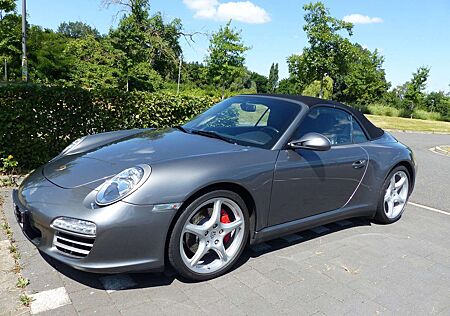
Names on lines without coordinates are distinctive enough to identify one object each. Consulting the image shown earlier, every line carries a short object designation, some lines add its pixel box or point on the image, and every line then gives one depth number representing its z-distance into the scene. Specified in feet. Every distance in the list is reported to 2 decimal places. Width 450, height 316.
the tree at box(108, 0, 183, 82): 72.33
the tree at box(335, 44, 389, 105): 135.50
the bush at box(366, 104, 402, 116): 111.84
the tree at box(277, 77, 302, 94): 212.27
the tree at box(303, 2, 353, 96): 86.99
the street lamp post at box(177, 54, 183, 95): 75.75
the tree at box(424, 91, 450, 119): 146.72
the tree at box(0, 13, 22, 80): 50.25
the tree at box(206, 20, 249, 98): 95.04
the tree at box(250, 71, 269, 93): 300.14
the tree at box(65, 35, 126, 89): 82.49
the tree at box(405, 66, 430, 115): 116.47
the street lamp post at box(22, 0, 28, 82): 44.93
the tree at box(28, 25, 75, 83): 94.38
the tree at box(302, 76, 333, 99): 144.46
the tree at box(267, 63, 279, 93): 315.78
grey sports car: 7.58
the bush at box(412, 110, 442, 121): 116.50
